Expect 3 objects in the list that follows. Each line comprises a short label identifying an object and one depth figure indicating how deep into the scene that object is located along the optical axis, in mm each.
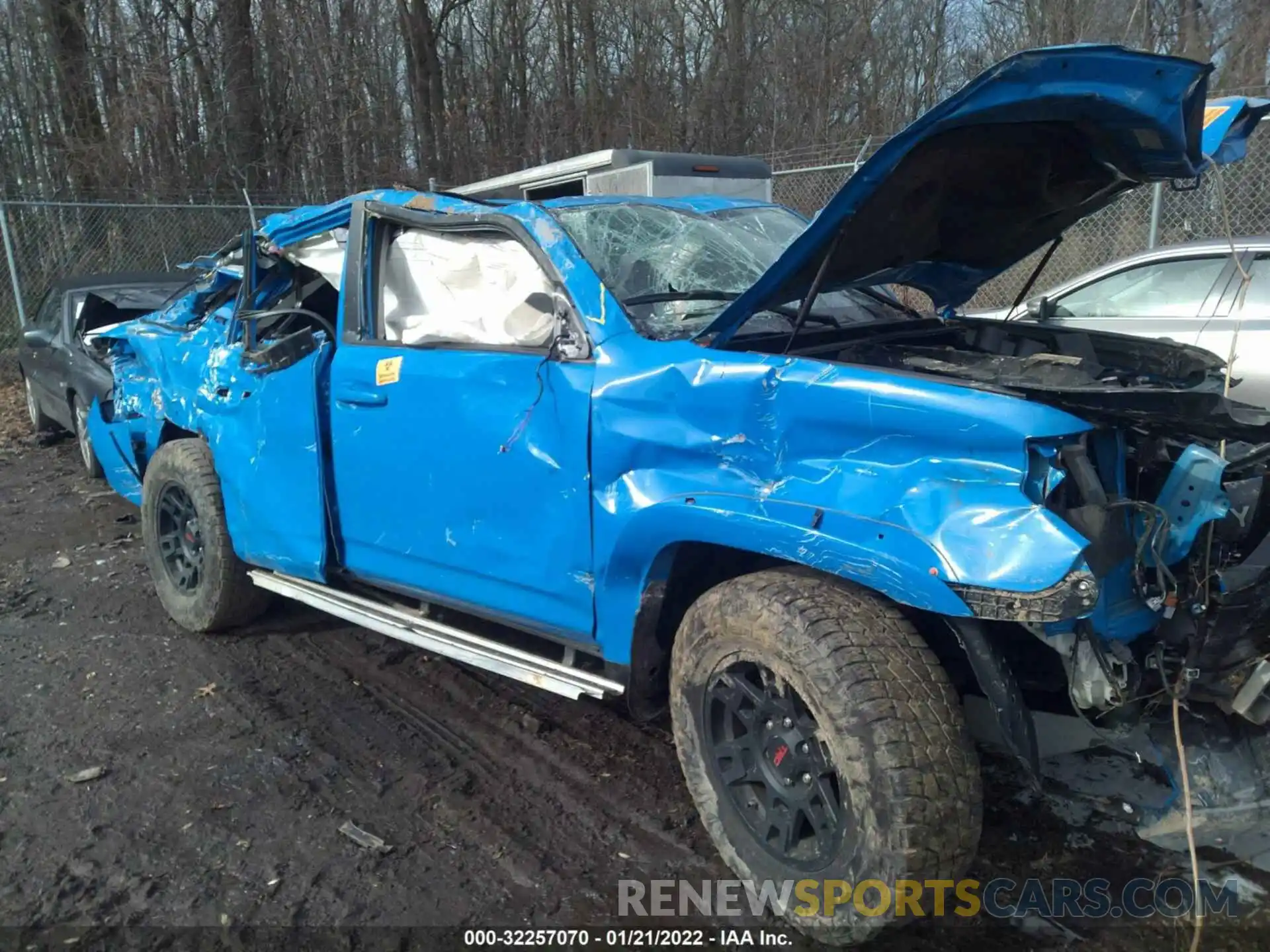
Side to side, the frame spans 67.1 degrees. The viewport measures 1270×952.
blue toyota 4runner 2283
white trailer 10117
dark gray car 7770
